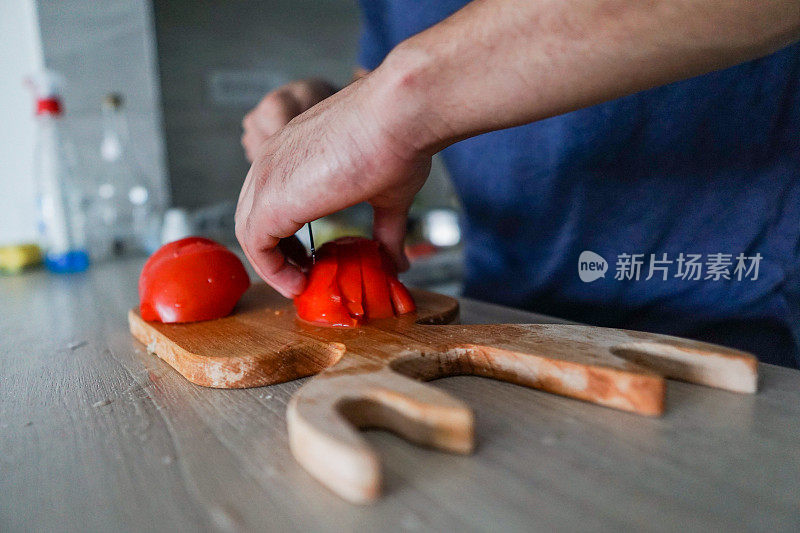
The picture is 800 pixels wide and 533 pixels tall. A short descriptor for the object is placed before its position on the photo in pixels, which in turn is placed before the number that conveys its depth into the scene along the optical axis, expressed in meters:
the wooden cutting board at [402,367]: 0.39
